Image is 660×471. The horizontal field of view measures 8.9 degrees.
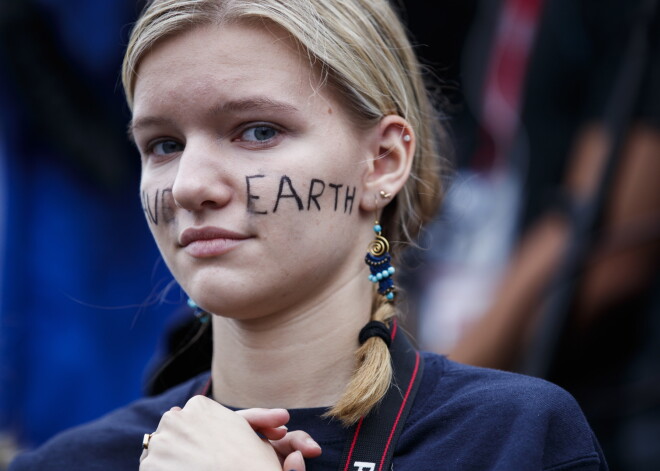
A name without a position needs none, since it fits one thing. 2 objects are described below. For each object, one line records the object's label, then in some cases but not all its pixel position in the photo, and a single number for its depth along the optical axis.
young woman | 2.65
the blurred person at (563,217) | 3.11
